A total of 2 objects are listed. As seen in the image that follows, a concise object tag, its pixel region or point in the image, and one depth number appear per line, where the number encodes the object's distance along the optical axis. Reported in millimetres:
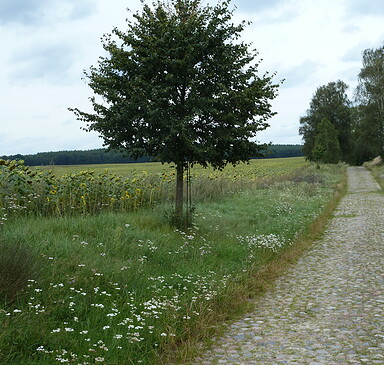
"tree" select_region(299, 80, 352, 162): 65812
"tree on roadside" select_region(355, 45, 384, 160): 46188
